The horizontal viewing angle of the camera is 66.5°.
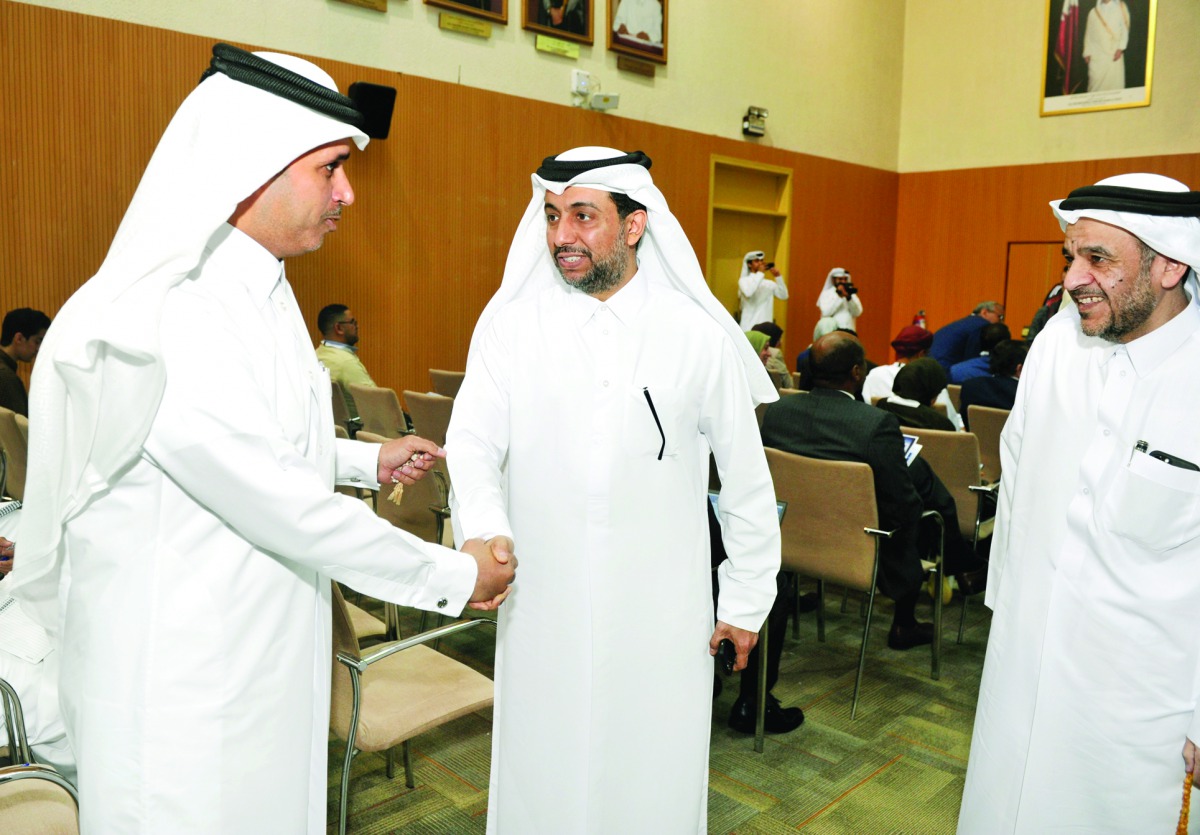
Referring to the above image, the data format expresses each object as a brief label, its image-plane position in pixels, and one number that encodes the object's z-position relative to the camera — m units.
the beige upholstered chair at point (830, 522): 3.41
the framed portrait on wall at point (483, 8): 7.72
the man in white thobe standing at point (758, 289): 10.91
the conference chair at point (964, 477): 4.16
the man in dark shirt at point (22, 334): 5.50
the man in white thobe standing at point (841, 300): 11.49
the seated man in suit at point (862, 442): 3.57
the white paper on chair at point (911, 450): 3.68
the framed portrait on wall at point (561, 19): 8.37
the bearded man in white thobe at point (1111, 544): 1.89
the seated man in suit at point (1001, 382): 5.45
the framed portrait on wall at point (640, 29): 9.07
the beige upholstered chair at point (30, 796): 1.65
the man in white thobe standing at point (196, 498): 1.41
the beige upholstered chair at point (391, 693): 2.21
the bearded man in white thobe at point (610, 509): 2.05
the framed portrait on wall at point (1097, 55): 11.16
